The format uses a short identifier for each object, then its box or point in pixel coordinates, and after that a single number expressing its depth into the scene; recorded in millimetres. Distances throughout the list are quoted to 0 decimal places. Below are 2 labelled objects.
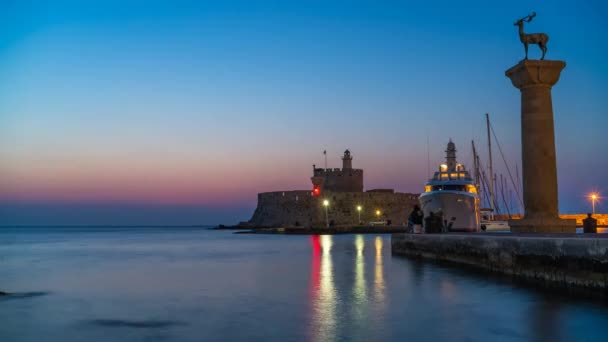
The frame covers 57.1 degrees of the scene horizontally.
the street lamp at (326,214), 46050
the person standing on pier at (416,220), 15805
